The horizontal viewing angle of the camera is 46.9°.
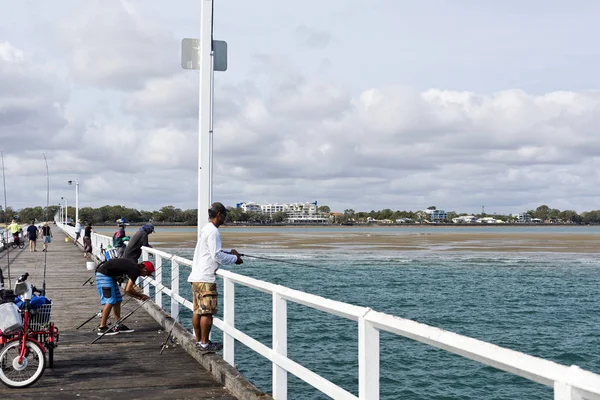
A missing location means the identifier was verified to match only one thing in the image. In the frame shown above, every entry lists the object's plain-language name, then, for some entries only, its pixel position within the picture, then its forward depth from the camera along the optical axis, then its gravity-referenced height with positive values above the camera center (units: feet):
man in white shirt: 24.07 -1.45
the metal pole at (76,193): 179.30 +7.43
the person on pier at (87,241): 92.12 -2.60
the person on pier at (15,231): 120.16 -1.59
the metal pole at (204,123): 30.30 +4.30
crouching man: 29.89 -2.85
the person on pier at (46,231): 99.60 -1.43
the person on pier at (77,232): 135.16 -2.04
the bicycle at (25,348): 21.39 -3.95
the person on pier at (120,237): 48.96 -1.16
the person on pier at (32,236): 112.16 -2.32
